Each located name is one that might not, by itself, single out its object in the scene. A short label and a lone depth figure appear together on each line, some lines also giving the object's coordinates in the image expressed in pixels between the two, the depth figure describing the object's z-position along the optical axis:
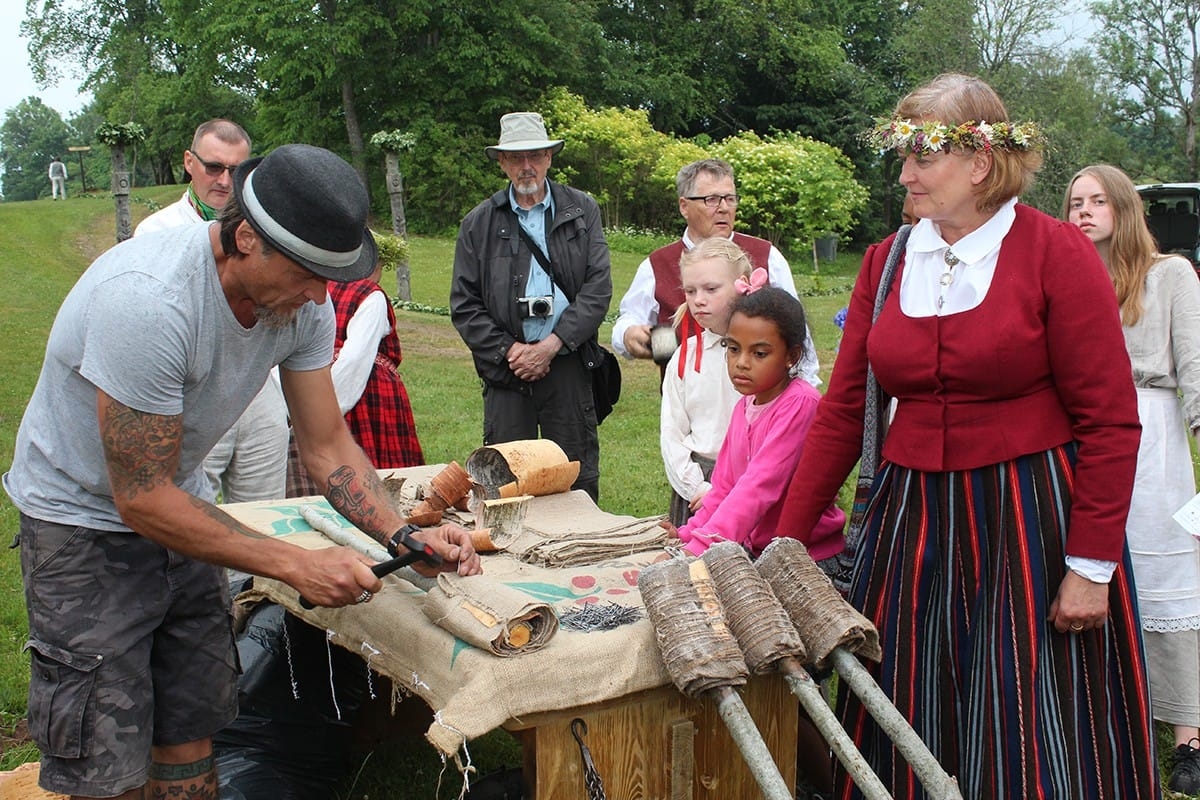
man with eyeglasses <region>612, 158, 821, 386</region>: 4.58
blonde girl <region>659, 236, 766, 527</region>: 3.80
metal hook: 2.38
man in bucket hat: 4.84
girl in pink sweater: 3.17
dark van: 15.90
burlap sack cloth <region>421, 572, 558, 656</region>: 2.41
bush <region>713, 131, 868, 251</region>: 23.88
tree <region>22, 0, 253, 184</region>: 33.97
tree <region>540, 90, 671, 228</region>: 26.47
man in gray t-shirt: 2.28
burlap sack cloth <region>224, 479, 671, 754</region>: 2.33
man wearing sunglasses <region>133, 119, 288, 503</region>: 4.36
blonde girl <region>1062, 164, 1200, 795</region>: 3.60
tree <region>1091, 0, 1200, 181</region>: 35.69
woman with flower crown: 2.44
